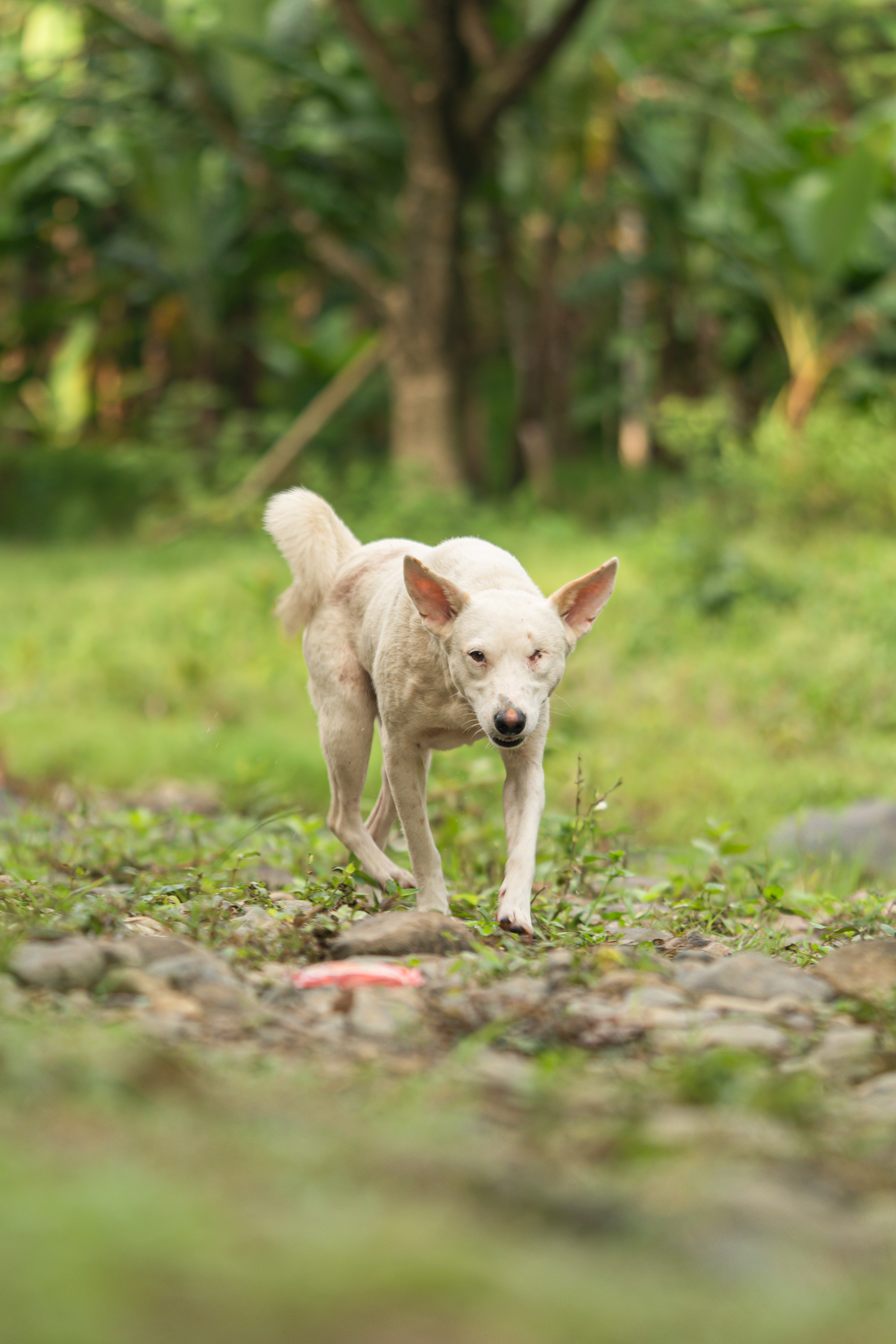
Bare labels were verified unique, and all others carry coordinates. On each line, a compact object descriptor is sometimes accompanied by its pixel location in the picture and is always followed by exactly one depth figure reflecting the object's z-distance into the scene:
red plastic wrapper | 6.18
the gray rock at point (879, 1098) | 5.04
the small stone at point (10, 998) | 5.21
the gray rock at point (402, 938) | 6.76
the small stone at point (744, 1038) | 5.59
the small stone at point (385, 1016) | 5.52
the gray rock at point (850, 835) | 12.71
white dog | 7.13
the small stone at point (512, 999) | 5.80
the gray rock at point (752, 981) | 6.39
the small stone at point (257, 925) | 7.07
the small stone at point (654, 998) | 6.07
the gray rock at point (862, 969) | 6.38
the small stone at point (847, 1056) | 5.53
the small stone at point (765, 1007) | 6.09
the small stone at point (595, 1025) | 5.68
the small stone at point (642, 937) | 7.78
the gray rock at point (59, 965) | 5.67
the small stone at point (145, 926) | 7.14
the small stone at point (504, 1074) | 4.91
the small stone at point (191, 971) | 5.91
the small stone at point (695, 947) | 7.66
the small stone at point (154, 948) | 6.14
